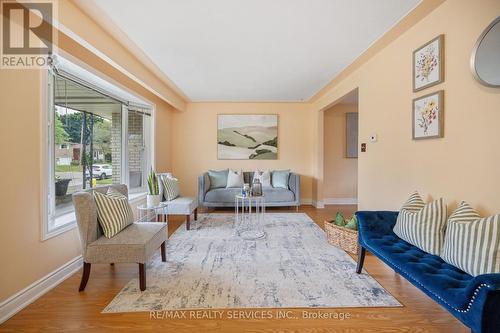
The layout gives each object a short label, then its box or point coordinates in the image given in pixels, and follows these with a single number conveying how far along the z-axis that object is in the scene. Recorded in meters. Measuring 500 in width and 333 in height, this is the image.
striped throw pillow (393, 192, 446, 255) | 1.84
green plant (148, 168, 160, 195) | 3.16
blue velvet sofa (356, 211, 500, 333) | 1.17
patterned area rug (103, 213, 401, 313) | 1.93
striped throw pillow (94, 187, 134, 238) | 2.16
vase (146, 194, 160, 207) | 3.09
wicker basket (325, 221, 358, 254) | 2.88
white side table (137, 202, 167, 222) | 3.06
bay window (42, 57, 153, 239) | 2.54
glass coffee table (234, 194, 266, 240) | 3.61
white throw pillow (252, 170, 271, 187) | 5.41
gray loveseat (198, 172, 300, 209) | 5.04
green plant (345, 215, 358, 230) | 3.01
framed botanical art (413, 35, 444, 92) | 2.08
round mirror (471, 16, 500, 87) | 1.62
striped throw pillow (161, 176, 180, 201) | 3.95
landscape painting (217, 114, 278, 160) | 5.81
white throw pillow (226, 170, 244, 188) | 5.29
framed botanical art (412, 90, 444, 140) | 2.10
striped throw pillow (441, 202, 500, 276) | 1.40
